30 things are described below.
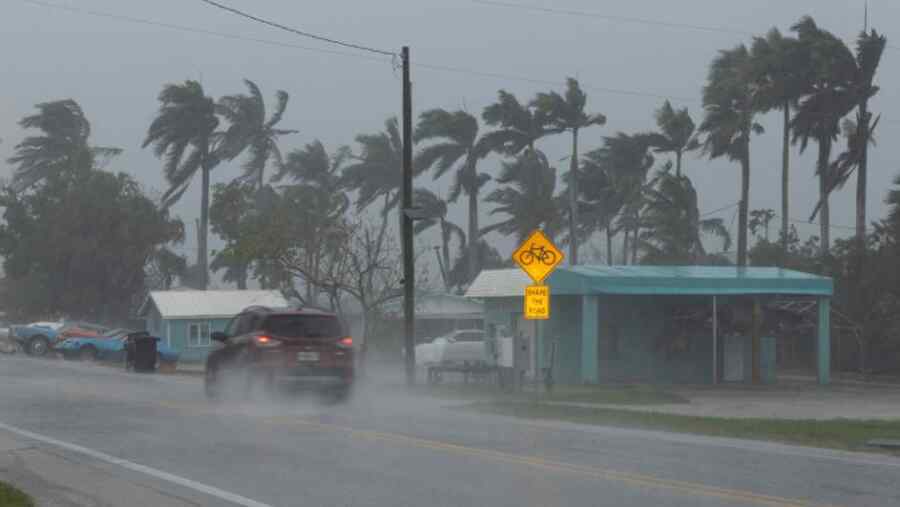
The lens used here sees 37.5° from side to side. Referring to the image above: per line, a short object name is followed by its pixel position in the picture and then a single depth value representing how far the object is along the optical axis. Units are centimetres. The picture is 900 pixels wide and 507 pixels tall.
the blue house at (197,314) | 6238
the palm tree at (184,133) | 7831
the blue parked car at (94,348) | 5378
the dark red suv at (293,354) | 2484
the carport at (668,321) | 3866
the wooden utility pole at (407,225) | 3247
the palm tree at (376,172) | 7812
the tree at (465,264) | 8006
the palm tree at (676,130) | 7031
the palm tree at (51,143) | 8931
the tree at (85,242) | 7719
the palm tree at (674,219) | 6606
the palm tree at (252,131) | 7919
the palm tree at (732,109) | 6125
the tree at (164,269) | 8400
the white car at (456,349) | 5012
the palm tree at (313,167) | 7975
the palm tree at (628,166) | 7331
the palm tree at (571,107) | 6875
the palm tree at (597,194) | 7688
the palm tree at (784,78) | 5788
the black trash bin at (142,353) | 4519
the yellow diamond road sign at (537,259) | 2431
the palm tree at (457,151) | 7294
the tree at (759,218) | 7538
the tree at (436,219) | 7650
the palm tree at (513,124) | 7044
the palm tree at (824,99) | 5672
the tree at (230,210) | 5938
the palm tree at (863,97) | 5584
